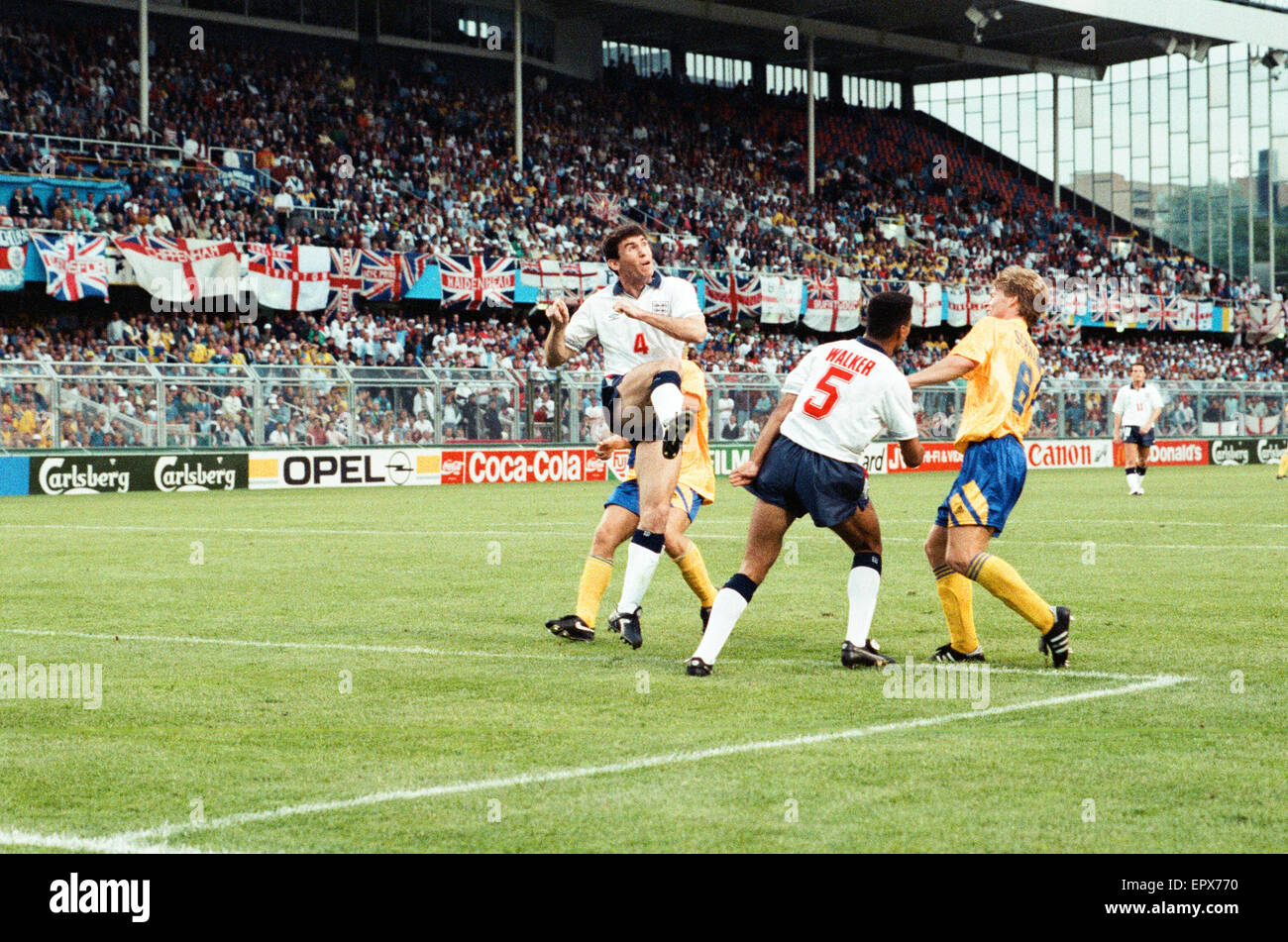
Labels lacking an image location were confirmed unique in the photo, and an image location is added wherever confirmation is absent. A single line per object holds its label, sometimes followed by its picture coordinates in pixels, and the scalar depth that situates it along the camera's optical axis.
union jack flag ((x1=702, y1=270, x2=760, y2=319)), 45.97
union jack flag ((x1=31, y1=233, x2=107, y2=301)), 34.22
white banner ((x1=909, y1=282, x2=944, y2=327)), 50.97
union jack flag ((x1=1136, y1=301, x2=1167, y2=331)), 59.00
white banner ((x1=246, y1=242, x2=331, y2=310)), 37.06
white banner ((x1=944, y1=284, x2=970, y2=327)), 52.19
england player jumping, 9.51
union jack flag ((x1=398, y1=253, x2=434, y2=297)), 39.97
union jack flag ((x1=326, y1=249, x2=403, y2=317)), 38.75
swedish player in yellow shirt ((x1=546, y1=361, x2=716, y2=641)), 9.85
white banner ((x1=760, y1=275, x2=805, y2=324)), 47.25
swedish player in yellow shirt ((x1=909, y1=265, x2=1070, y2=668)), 8.38
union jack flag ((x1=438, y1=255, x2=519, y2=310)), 40.84
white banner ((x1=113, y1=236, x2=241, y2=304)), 35.00
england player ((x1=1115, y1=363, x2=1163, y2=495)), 29.45
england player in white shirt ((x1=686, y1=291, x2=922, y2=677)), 8.28
